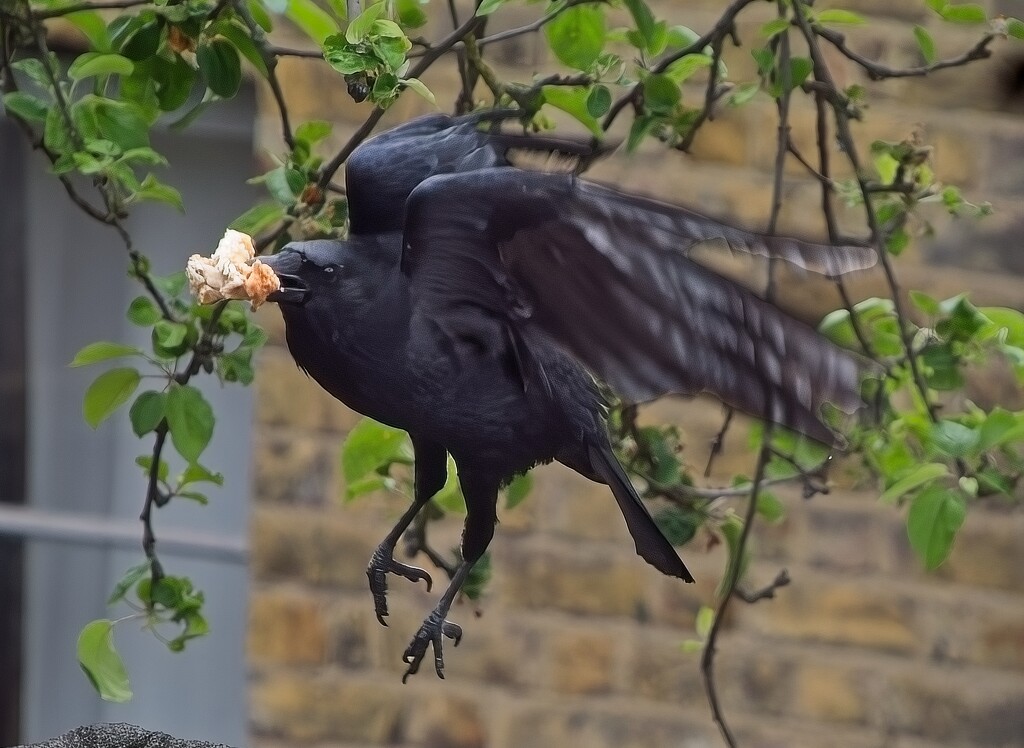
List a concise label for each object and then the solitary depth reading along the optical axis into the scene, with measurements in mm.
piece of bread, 9916
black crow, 9887
